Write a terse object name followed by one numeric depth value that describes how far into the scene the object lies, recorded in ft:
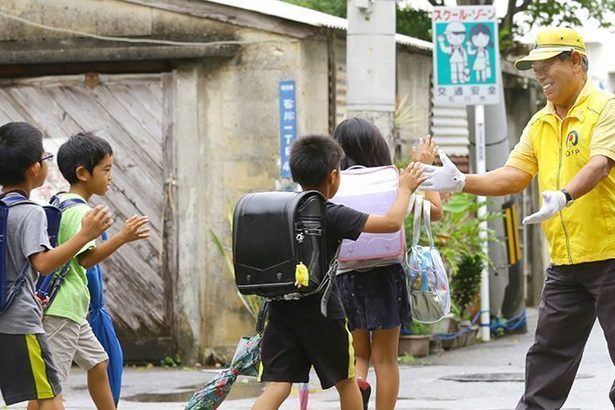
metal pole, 47.44
